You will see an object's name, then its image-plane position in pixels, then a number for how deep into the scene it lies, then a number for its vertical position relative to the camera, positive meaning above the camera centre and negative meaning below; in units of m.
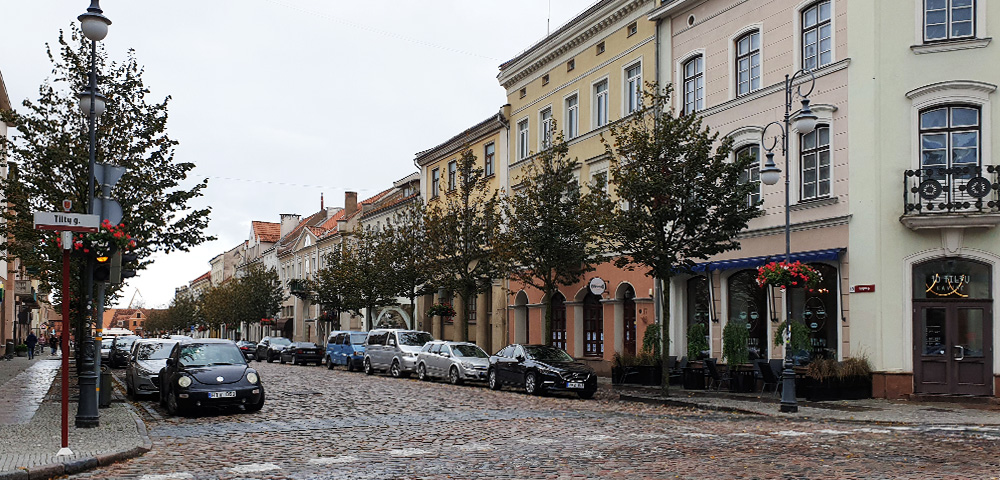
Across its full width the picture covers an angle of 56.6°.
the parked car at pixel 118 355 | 42.62 -2.82
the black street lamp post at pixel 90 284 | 14.27 +0.17
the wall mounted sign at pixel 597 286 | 29.26 +0.33
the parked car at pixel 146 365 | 21.92 -1.72
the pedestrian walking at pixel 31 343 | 51.41 -2.69
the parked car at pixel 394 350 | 33.06 -1.99
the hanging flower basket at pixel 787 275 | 19.98 +0.48
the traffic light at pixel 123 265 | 16.33 +0.59
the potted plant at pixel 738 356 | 24.20 -1.55
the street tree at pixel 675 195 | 22.70 +2.50
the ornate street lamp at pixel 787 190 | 18.55 +2.26
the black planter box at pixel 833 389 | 21.27 -2.10
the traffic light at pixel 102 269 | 15.00 +0.42
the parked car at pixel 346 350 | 38.72 -2.33
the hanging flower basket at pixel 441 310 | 41.10 -0.62
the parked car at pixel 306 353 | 46.47 -2.92
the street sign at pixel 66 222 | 11.62 +0.94
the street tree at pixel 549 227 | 29.20 +2.19
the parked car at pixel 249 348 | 56.27 -3.29
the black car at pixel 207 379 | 17.98 -1.66
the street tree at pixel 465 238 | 35.81 +2.25
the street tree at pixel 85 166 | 20.28 +2.85
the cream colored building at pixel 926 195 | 21.05 +2.37
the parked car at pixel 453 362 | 29.08 -2.12
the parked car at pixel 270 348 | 52.94 -3.03
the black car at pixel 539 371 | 23.73 -1.99
